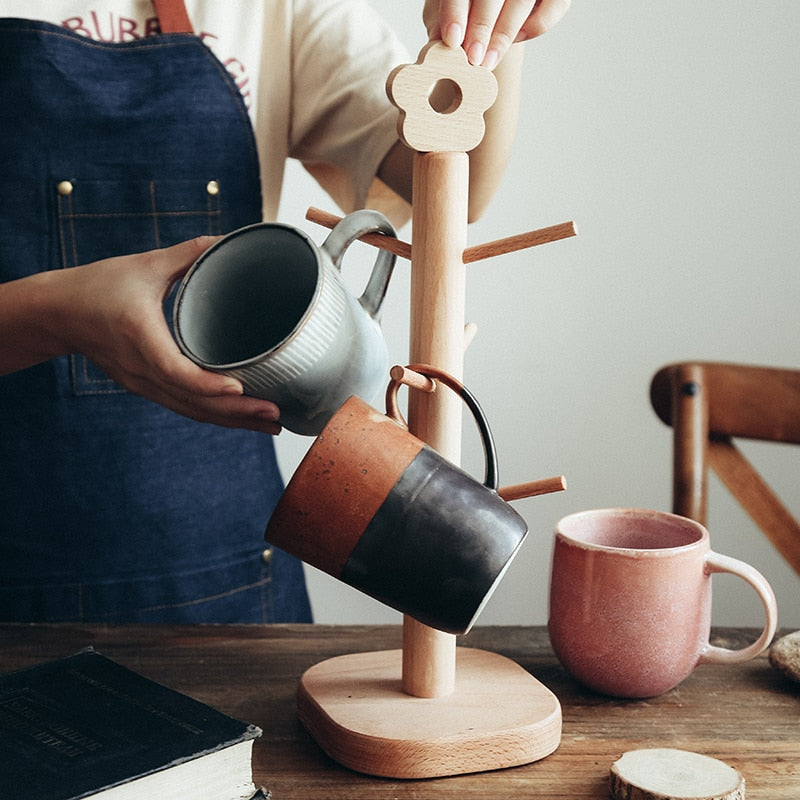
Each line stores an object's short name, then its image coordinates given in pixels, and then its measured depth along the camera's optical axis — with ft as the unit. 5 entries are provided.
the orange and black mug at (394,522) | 1.85
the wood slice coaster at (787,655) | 2.46
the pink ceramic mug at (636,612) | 2.26
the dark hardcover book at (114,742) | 1.72
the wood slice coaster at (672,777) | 1.88
